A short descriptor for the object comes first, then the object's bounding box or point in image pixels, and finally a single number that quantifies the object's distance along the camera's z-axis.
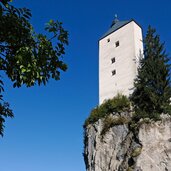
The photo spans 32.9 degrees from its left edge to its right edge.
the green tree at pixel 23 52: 4.61
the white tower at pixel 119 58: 29.09
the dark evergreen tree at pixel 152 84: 24.50
